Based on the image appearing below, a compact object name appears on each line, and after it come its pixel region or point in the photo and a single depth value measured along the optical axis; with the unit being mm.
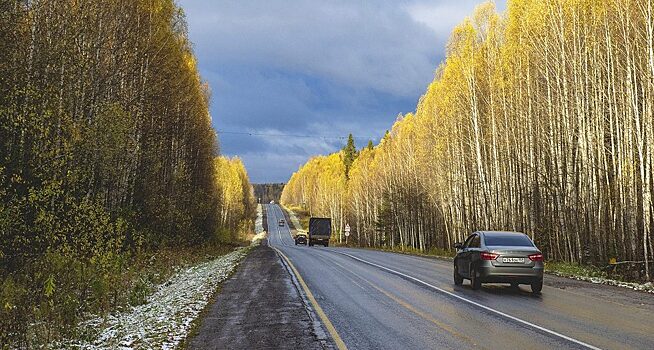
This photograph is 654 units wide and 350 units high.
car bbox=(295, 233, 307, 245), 73344
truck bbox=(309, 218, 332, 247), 66938
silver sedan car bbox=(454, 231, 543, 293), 13953
